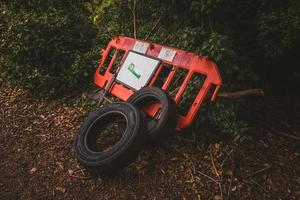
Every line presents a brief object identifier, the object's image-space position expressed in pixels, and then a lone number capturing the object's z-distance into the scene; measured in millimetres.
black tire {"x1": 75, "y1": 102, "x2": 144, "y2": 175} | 3486
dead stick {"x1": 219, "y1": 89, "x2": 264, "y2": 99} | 4098
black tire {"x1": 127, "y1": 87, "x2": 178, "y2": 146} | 3729
